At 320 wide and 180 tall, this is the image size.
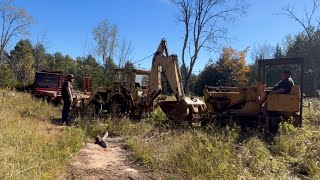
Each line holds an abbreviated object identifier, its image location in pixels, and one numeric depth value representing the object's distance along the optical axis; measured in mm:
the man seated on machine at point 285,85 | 6608
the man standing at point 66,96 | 8533
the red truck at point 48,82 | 14012
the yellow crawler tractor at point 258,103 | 6498
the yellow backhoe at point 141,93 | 8987
